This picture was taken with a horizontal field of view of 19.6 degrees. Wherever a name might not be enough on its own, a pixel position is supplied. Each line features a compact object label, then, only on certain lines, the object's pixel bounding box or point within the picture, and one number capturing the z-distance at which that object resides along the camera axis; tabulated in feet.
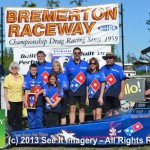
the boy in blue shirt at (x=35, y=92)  29.22
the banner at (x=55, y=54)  40.09
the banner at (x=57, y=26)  40.11
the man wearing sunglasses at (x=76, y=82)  29.63
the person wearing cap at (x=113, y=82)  30.17
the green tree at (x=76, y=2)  61.90
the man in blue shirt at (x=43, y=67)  30.12
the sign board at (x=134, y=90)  42.78
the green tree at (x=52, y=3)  68.49
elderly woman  29.68
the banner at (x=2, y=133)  26.02
